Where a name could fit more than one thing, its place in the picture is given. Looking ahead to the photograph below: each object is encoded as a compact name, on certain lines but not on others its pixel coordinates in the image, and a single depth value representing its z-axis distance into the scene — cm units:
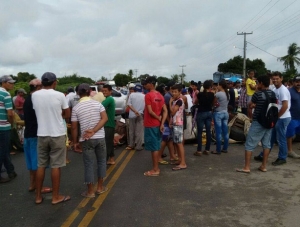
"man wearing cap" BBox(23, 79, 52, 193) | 501
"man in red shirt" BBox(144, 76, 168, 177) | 597
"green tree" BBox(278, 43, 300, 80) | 5953
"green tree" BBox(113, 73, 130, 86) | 8025
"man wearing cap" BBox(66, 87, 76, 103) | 938
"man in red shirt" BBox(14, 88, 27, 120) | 938
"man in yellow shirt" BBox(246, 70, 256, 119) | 1086
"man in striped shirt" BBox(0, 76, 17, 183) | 573
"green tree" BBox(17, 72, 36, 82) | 5961
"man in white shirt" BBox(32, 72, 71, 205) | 456
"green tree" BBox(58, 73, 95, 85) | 6069
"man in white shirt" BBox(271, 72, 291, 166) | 654
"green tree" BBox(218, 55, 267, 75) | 7569
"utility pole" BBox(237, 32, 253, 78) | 4781
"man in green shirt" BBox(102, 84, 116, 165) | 664
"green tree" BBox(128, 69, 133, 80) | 9213
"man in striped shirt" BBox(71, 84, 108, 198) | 482
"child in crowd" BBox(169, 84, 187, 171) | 640
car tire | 925
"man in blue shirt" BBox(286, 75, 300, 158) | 726
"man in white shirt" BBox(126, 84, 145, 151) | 854
